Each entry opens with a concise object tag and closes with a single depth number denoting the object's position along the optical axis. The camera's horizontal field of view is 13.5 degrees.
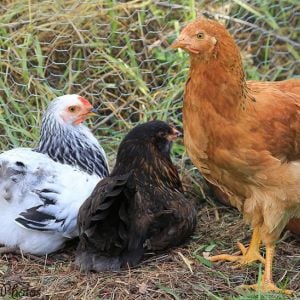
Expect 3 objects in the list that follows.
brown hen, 5.06
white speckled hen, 5.79
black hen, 5.42
